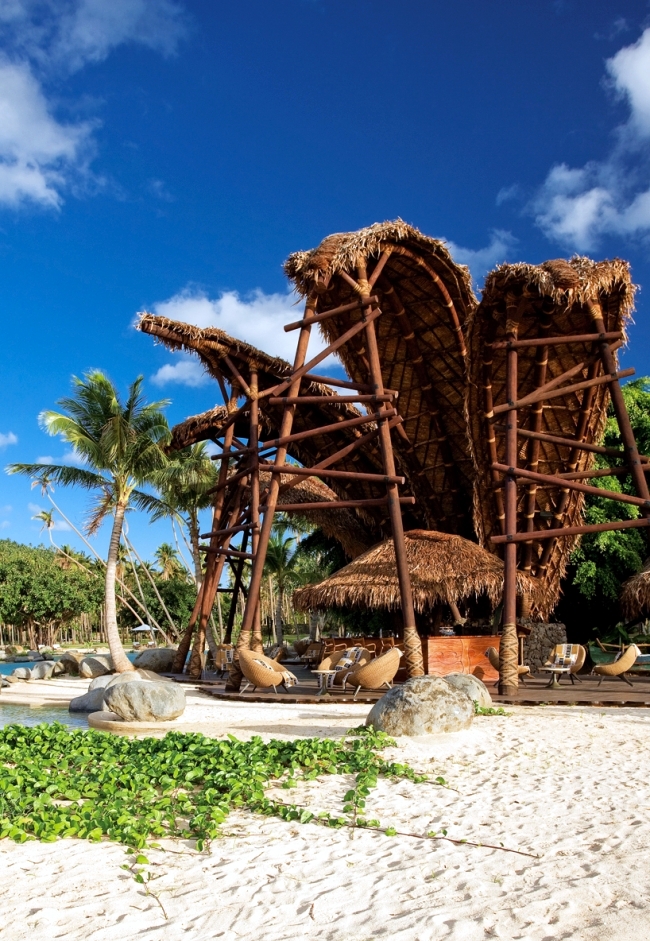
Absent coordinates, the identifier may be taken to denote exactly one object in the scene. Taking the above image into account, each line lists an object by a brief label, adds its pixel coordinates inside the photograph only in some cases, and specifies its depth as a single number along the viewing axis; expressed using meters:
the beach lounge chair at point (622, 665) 10.83
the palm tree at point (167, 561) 62.87
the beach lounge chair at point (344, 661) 11.66
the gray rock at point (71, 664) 22.08
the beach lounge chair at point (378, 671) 10.41
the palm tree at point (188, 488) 22.70
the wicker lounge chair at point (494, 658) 11.51
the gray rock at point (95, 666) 19.31
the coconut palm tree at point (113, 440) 17.64
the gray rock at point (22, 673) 20.52
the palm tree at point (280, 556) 34.97
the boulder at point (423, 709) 7.09
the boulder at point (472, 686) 9.06
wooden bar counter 12.77
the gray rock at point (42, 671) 20.41
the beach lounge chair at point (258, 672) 10.87
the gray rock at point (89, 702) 11.34
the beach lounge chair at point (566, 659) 11.02
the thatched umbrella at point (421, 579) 13.09
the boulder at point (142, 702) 8.85
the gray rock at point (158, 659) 18.66
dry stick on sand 3.86
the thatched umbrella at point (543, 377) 11.87
